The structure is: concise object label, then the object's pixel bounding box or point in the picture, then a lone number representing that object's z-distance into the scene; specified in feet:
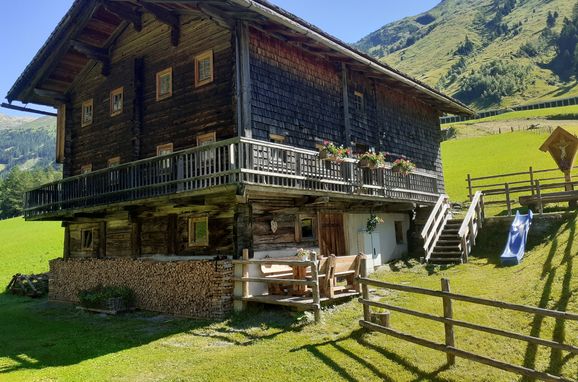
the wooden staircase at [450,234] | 57.36
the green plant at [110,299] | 50.59
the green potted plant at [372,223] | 60.95
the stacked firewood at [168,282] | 42.50
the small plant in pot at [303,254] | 43.03
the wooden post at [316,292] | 36.27
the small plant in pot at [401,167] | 58.95
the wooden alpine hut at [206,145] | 45.01
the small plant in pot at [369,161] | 51.93
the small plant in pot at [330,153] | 46.14
